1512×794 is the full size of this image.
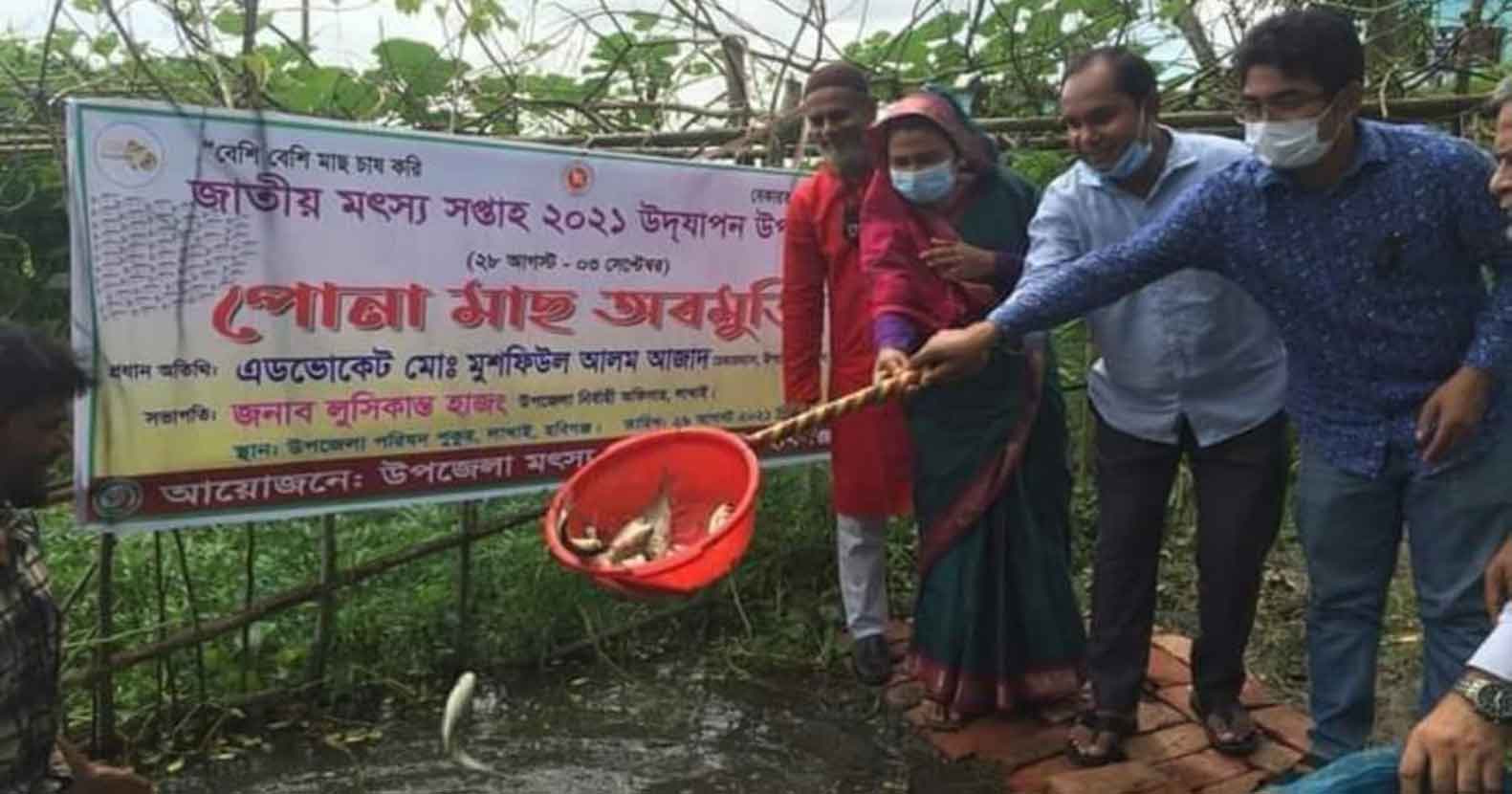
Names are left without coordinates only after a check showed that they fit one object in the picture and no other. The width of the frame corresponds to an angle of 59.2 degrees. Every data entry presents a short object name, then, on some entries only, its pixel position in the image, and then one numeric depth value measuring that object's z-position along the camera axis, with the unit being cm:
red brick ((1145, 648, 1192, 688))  378
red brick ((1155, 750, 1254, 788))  322
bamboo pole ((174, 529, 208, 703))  337
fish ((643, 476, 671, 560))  278
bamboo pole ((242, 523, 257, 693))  352
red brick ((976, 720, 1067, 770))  341
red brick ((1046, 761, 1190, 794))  315
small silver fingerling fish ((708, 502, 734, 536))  259
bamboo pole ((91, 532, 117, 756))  319
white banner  293
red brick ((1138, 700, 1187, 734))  350
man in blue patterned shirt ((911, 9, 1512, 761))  247
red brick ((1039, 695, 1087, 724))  355
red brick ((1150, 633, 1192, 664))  396
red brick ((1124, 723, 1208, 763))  333
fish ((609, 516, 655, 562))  273
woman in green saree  331
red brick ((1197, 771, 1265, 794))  318
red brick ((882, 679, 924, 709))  382
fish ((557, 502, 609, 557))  267
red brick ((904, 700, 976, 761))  350
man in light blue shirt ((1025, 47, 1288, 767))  302
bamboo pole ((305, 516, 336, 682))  359
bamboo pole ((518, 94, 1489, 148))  423
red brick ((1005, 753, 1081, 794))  327
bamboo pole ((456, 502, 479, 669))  387
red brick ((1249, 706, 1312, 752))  340
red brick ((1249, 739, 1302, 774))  327
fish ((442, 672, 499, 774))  271
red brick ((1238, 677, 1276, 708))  364
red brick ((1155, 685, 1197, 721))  359
